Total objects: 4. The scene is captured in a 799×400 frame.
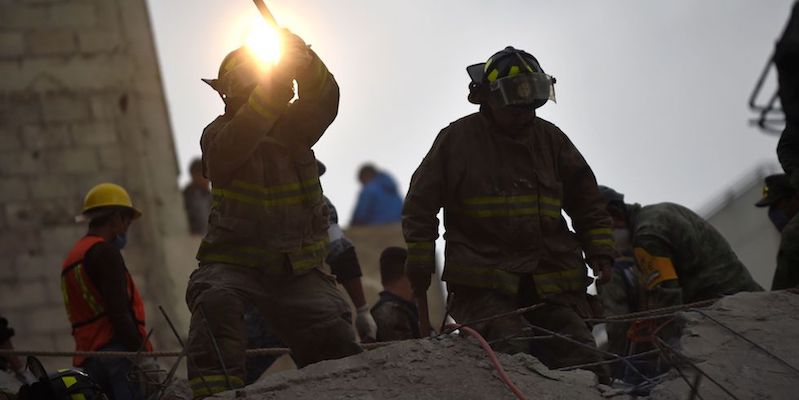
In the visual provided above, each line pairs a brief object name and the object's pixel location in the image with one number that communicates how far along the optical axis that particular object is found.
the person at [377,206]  28.63
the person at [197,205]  27.57
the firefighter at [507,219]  12.83
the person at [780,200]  16.30
